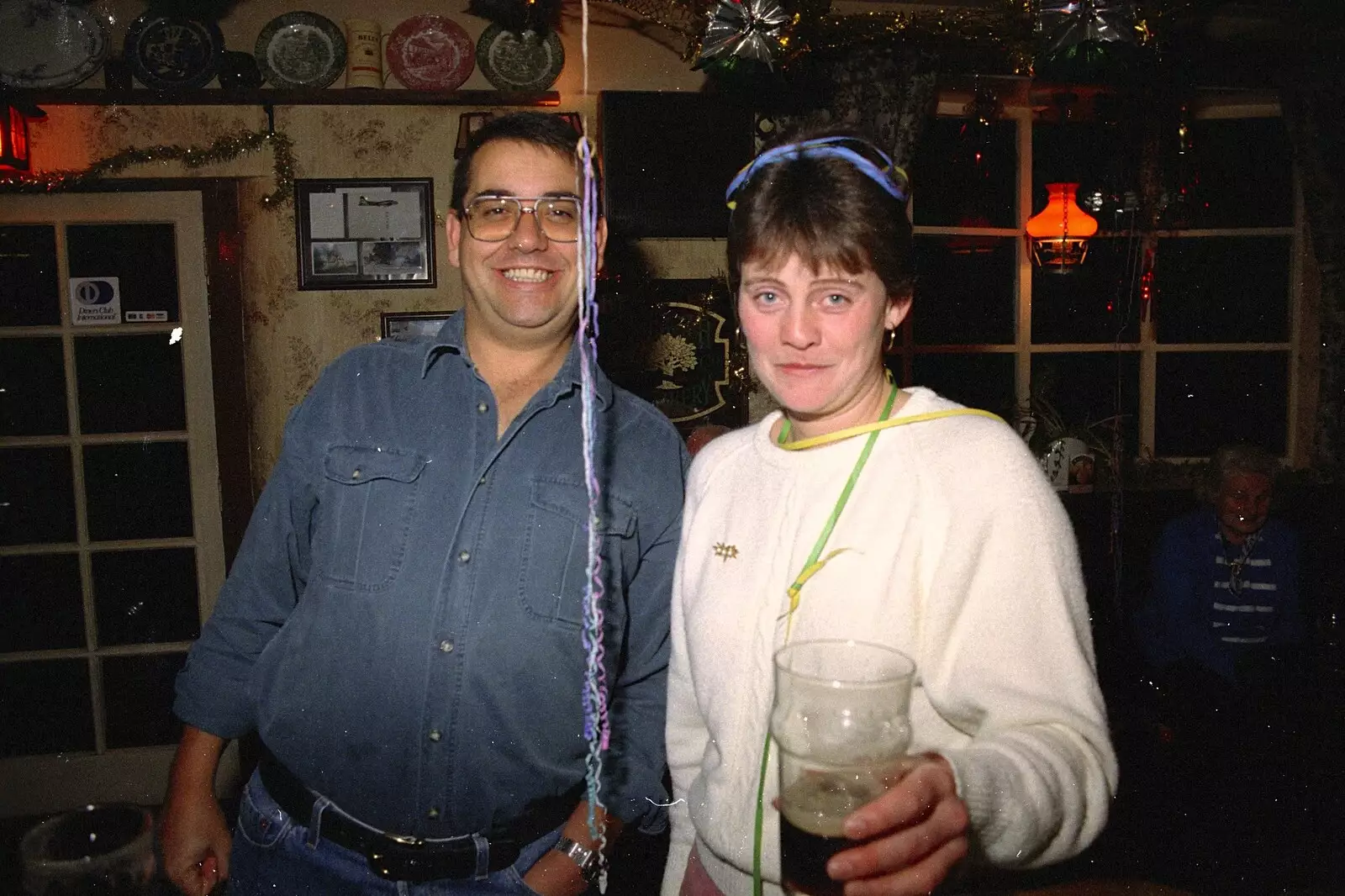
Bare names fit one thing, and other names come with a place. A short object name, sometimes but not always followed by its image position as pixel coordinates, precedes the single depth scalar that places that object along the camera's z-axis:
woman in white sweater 0.97
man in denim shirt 1.49
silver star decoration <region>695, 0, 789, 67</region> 3.02
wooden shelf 3.80
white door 3.98
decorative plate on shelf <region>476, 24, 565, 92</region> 3.96
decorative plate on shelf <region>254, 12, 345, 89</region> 3.85
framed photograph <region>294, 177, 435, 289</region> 3.99
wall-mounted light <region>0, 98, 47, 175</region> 3.52
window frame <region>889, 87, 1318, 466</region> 5.05
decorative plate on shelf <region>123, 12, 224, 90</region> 3.79
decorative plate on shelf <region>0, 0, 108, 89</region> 3.75
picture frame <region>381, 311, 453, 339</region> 4.04
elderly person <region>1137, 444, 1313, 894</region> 3.46
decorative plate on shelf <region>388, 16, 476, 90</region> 3.93
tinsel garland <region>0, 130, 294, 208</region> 3.81
